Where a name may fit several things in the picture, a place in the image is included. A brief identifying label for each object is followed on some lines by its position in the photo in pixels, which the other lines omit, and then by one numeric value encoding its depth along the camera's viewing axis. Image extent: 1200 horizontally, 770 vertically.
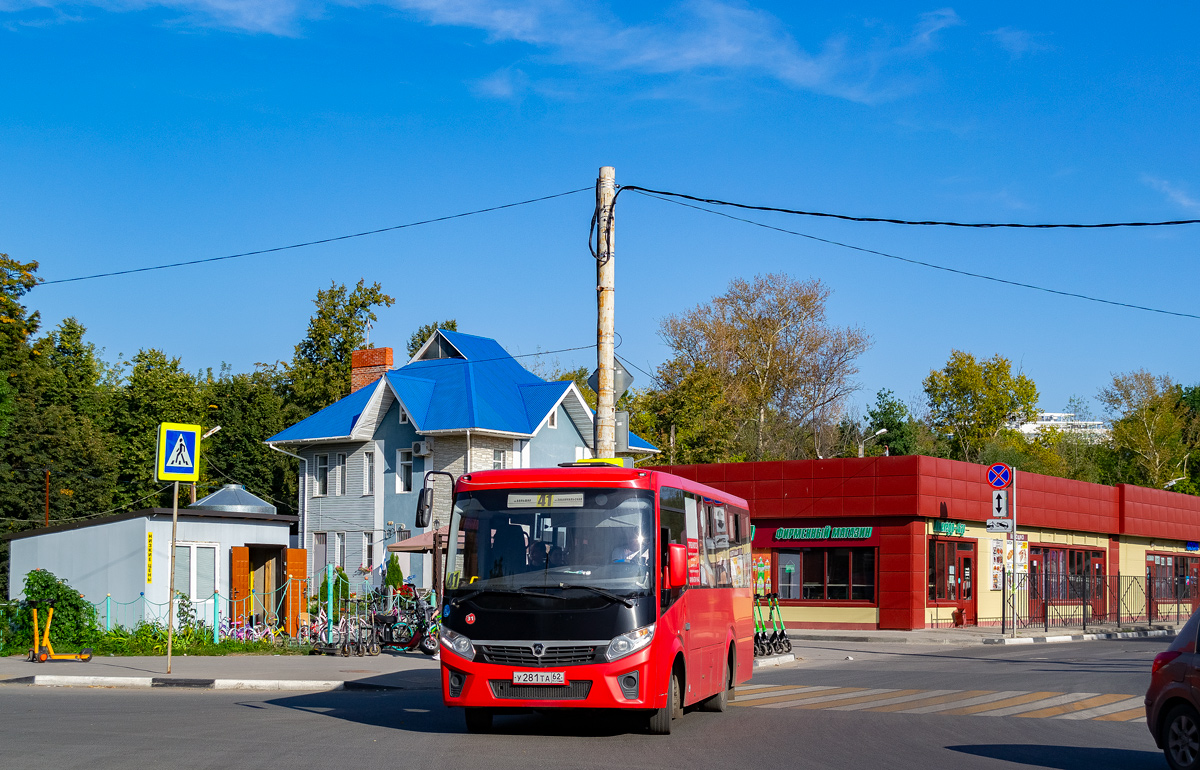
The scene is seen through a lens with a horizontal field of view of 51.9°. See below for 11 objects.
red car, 9.75
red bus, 11.65
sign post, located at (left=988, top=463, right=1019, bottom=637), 31.09
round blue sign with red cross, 31.73
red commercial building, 34.62
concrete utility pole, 17.45
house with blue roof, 45.62
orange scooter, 20.50
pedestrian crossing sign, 18.17
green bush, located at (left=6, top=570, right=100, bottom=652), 22.83
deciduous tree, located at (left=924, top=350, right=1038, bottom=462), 77.81
